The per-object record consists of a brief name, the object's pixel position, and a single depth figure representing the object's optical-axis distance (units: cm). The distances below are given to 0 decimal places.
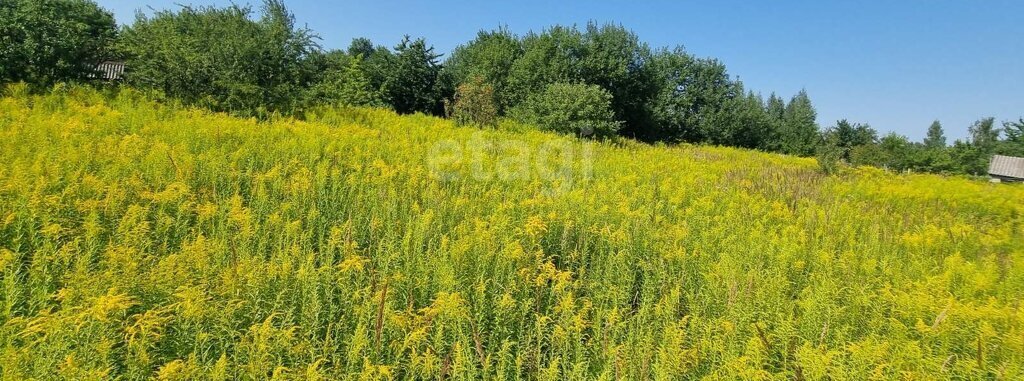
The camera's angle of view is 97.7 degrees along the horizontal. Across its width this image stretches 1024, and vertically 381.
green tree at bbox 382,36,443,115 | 2609
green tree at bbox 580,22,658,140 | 3053
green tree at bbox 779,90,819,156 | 4231
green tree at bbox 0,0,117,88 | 746
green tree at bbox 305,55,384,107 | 2059
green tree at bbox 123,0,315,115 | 853
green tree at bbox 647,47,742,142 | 3806
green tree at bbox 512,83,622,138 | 1852
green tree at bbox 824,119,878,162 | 4297
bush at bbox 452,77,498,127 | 1524
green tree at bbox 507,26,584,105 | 2939
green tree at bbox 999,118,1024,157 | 4137
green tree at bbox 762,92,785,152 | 4372
